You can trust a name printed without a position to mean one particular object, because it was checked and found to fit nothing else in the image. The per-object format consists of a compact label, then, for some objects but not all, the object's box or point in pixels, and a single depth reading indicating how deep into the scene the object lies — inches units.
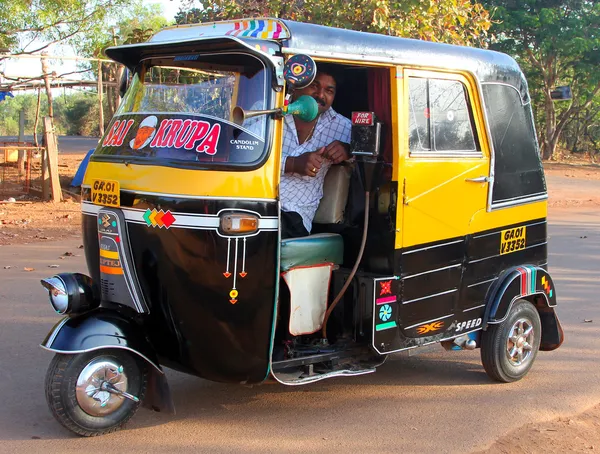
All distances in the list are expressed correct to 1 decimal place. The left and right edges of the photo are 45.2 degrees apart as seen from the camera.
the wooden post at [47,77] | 615.8
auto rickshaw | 151.4
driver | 175.0
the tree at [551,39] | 984.9
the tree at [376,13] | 394.6
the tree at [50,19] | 639.8
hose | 174.2
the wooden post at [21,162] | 643.3
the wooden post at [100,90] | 533.3
